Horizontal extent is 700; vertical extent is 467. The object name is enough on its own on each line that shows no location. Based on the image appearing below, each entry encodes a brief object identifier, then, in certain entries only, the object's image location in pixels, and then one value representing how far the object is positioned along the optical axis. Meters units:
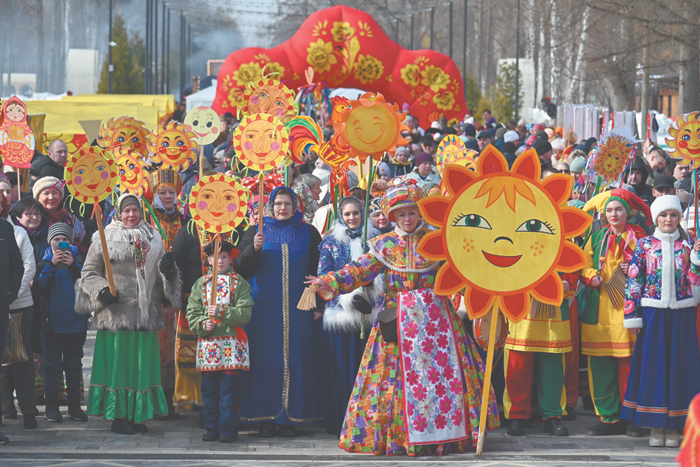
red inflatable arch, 35.69
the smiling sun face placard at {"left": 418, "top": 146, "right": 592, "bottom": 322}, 11.66
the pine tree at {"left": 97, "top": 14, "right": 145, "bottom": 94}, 86.38
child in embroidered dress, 12.61
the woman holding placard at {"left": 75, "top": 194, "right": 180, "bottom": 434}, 12.85
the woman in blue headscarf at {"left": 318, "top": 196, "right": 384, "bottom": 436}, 12.80
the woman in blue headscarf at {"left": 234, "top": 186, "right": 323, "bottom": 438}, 13.12
